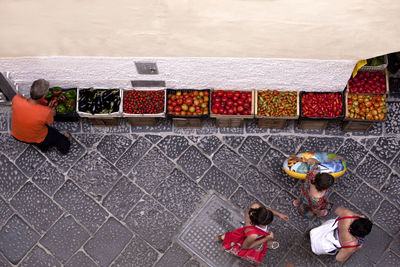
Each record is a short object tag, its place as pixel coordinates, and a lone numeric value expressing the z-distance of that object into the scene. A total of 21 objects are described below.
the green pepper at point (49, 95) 6.82
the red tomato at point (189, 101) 6.80
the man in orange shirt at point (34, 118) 5.69
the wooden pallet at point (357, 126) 6.93
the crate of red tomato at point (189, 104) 6.81
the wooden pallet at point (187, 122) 6.96
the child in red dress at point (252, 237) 5.19
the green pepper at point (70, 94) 6.85
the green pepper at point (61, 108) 6.84
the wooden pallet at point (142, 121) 7.01
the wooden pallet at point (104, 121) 7.05
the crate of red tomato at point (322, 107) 6.79
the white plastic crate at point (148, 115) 6.79
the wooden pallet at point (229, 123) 6.98
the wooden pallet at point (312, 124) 6.97
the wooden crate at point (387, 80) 6.76
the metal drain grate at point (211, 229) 6.57
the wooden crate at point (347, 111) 6.75
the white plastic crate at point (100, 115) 6.77
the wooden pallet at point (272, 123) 6.96
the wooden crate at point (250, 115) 6.77
